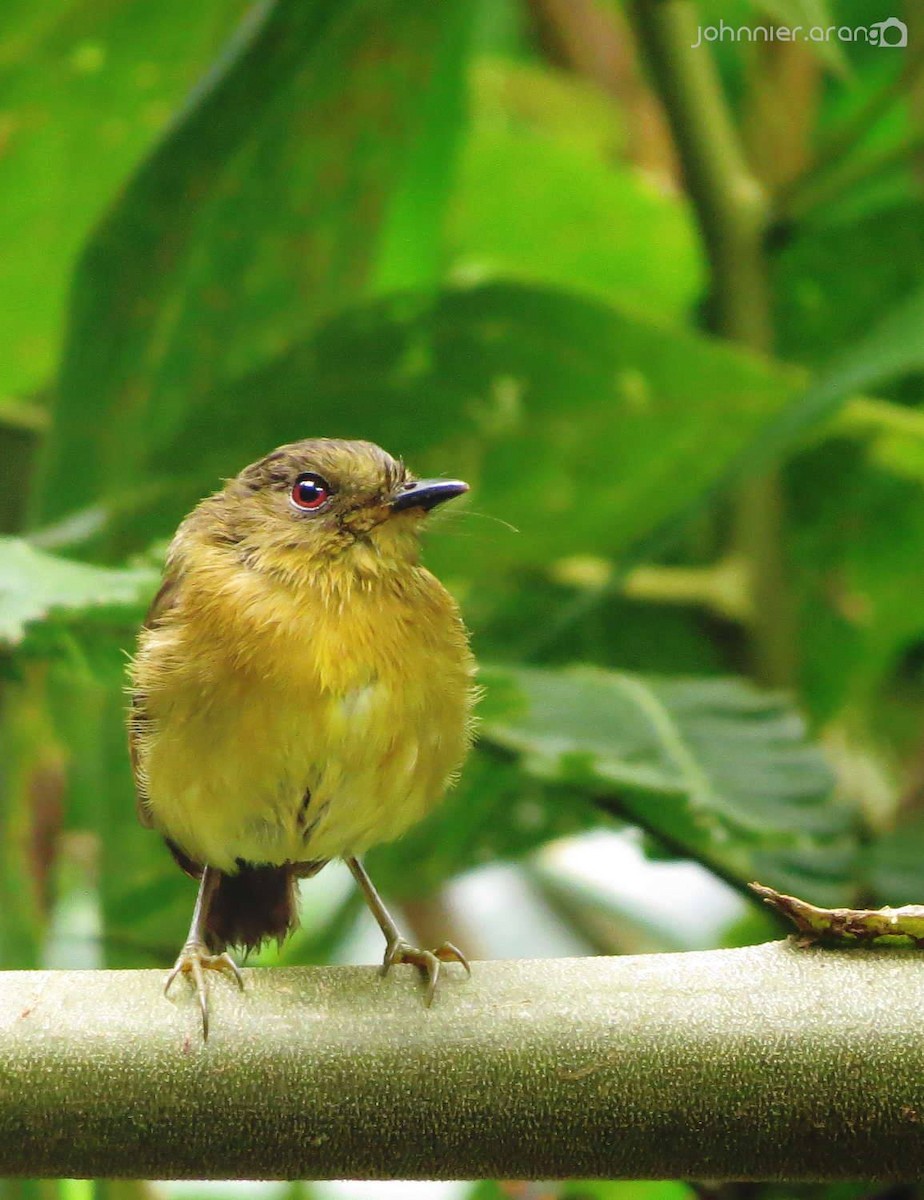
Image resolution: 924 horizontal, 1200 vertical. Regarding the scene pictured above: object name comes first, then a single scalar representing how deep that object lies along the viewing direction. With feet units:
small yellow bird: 12.93
